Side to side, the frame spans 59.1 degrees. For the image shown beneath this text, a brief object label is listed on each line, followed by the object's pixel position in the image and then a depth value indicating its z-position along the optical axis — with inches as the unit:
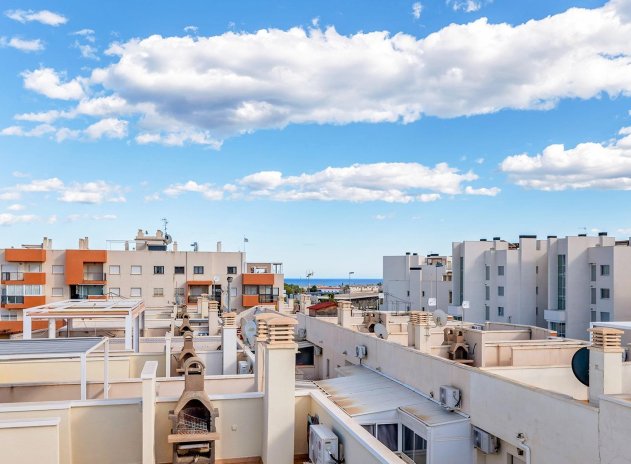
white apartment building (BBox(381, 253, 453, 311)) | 2448.3
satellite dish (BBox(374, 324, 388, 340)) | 732.7
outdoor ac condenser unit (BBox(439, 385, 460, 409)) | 483.5
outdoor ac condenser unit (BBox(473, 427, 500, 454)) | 445.4
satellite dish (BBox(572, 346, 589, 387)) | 442.6
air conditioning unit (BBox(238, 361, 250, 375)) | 642.5
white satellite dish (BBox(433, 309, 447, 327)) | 747.4
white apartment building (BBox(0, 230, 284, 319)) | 1956.2
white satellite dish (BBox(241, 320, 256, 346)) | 721.6
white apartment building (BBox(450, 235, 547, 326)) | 1926.7
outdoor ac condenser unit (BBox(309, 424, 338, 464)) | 289.4
